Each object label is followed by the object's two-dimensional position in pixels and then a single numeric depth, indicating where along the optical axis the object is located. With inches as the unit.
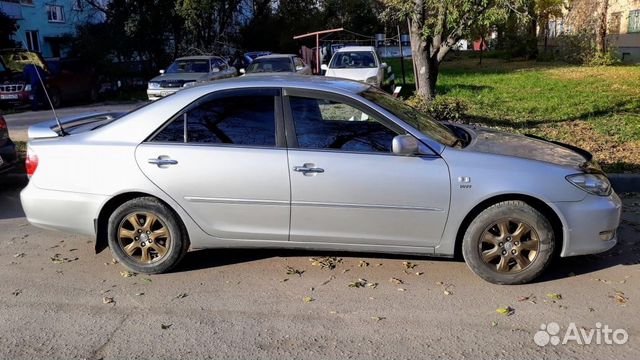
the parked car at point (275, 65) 698.2
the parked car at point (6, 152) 286.2
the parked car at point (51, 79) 689.6
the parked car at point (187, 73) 681.0
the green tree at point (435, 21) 403.2
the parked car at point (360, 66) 658.8
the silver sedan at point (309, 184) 172.9
